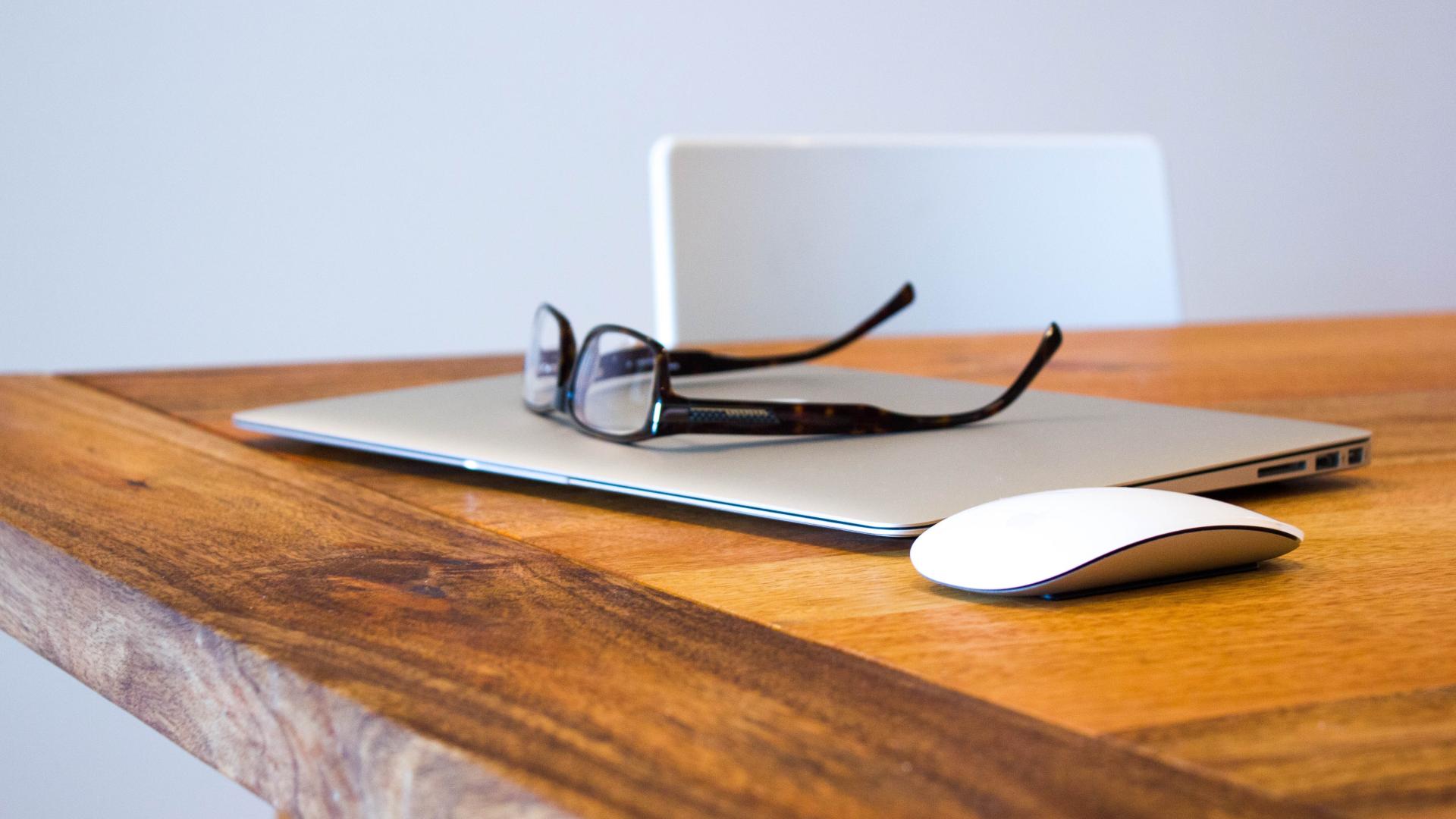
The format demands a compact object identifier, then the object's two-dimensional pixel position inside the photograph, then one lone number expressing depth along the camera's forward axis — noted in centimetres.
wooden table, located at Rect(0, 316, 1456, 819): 66
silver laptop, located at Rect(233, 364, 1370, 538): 89
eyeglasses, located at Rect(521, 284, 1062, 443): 94
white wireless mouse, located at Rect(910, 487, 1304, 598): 82
